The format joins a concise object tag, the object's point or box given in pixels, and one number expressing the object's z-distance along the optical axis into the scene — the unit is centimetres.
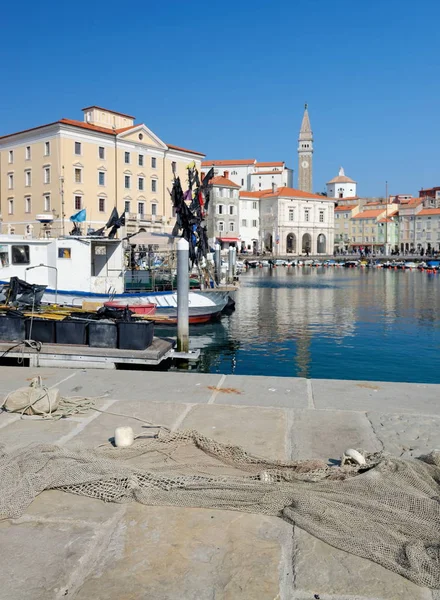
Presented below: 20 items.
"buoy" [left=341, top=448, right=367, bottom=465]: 487
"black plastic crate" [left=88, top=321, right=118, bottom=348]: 1182
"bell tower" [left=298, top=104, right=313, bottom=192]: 13112
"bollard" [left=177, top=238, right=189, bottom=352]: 1361
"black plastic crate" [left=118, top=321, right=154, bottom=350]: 1187
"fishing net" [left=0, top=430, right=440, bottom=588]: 362
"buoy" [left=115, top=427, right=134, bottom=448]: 539
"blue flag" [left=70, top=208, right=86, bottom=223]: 2263
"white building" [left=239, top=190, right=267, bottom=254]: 10875
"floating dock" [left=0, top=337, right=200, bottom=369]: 1122
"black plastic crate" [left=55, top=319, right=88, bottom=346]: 1198
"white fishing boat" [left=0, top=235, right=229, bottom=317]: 1906
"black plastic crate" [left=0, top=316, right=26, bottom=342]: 1223
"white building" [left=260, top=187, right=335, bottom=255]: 10669
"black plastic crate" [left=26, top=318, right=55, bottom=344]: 1208
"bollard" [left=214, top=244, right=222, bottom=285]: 3498
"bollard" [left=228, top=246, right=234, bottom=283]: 4088
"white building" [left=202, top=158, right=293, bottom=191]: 12225
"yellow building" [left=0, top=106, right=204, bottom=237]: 5316
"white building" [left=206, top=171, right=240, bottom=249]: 8769
